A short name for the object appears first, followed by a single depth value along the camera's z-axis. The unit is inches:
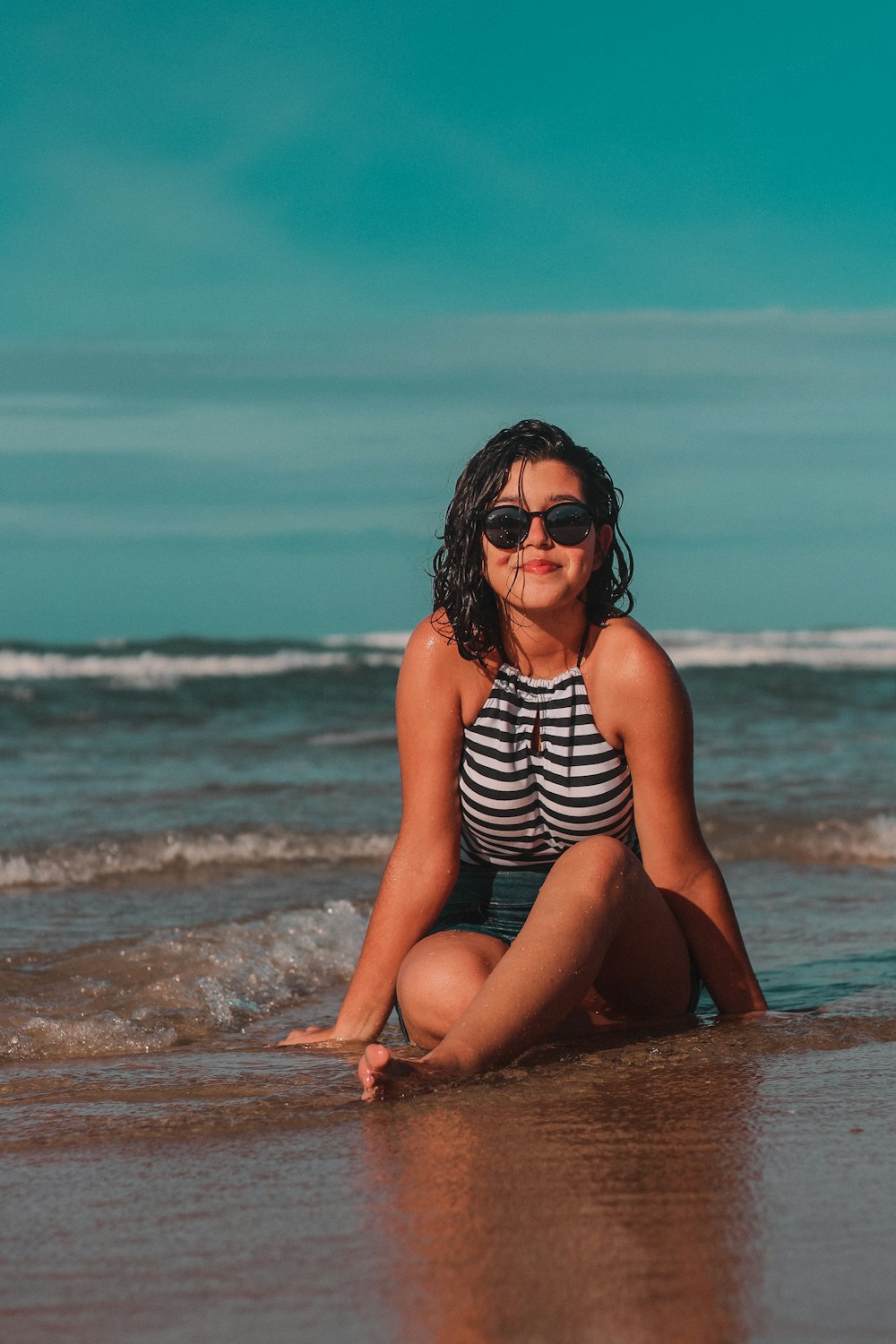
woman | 131.0
